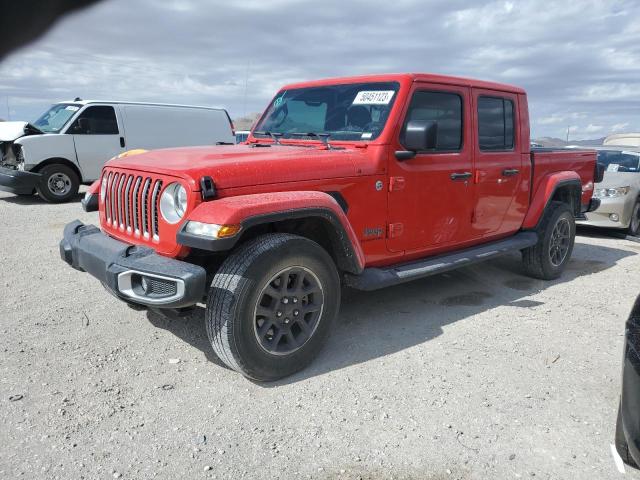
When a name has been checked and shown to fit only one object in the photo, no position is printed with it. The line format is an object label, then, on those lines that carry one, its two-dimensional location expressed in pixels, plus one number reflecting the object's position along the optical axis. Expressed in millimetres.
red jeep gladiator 3068
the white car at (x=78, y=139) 9805
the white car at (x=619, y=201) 8133
